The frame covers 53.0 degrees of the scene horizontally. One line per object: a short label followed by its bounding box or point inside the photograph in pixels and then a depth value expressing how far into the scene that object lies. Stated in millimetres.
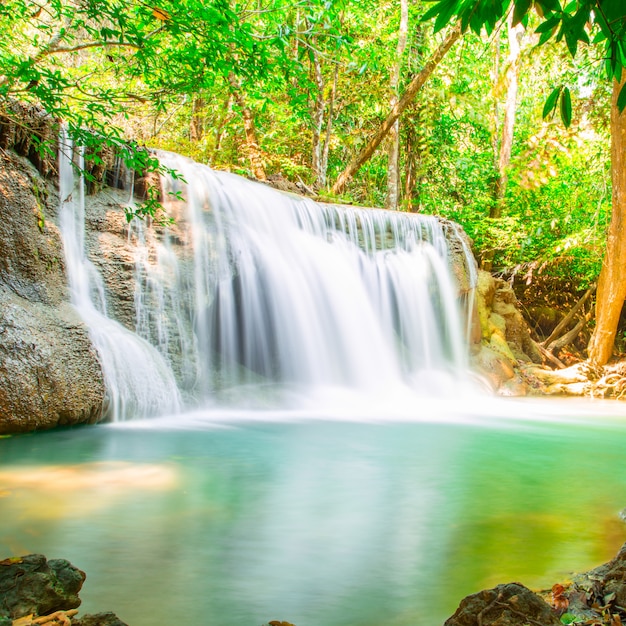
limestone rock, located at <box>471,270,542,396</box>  12219
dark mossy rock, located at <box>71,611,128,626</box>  1910
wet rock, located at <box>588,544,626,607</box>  2104
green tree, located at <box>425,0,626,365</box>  1522
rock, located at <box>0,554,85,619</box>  2072
